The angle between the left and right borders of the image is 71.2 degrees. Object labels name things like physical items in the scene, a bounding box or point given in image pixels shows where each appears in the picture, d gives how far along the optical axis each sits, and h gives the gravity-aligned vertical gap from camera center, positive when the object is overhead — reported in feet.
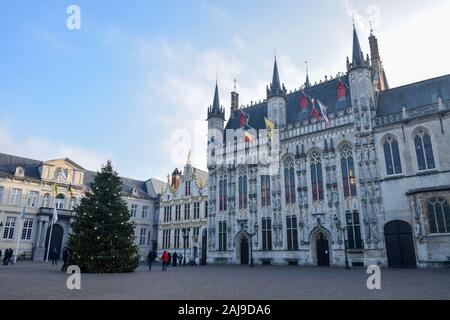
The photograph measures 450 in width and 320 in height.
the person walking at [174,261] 115.63 -5.75
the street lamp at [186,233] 150.61 +5.60
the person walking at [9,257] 100.65 -4.09
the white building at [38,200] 145.07 +21.13
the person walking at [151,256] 84.28 -2.96
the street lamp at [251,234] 118.18 +4.91
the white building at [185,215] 146.72 +14.50
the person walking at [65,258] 73.05 -3.27
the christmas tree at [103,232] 70.13 +2.73
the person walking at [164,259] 85.15 -3.75
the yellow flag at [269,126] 121.49 +45.22
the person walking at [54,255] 103.50 -3.50
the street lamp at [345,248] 88.53 -0.62
